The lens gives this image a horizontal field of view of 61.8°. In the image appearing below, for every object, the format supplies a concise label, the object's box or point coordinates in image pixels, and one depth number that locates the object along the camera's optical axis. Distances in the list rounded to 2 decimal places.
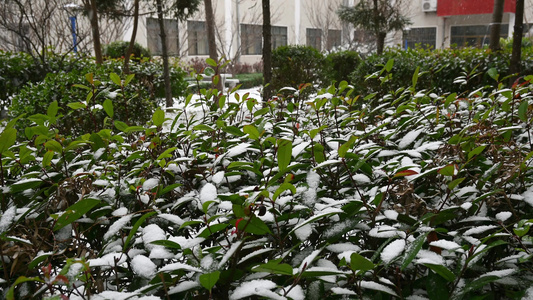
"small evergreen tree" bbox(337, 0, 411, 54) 12.68
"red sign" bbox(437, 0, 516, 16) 26.91
